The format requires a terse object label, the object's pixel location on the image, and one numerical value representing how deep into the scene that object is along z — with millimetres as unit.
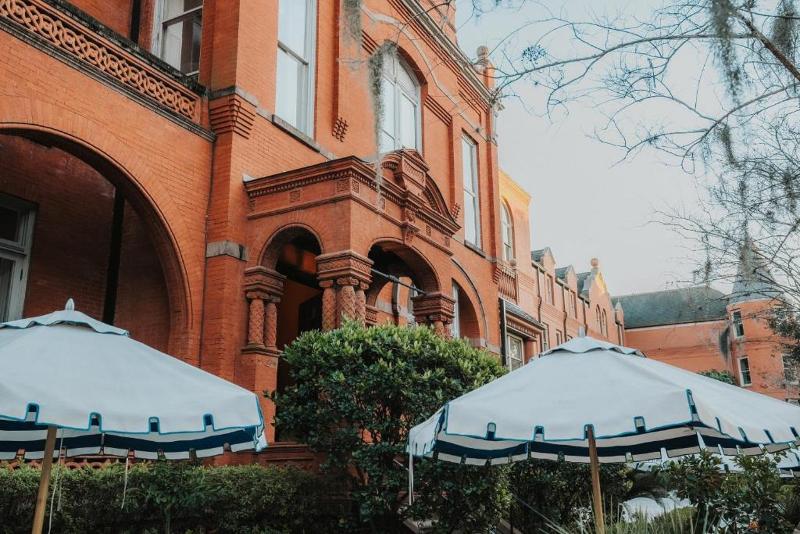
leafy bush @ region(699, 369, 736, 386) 25659
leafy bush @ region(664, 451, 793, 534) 7398
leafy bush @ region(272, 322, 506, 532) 8438
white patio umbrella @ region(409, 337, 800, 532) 4898
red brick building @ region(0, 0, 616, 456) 9625
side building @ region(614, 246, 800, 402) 45031
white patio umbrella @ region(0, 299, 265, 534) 4348
